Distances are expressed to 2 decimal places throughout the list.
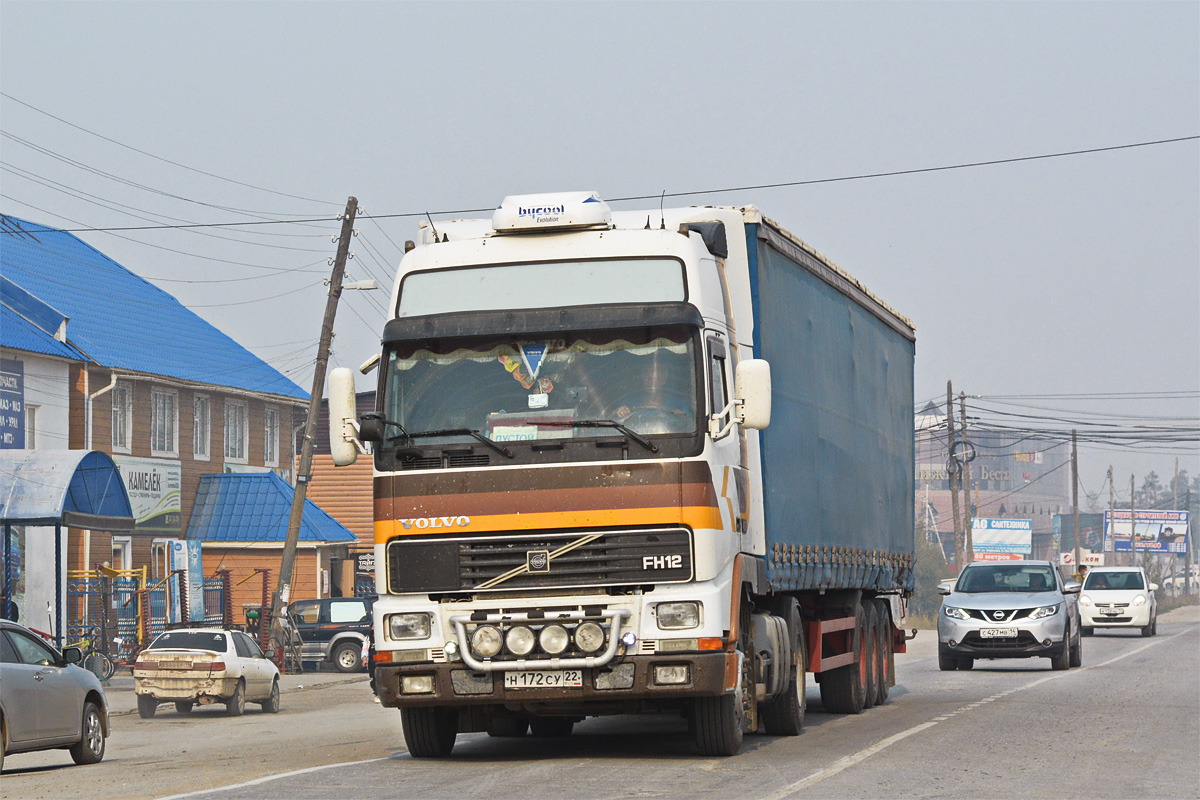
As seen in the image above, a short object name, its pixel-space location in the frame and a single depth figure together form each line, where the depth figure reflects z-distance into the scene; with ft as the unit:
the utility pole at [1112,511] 434.30
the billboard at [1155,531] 480.23
